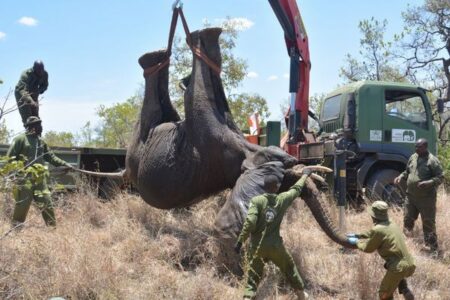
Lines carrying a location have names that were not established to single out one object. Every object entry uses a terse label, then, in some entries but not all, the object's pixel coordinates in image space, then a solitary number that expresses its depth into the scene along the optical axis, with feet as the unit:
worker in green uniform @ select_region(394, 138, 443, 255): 24.17
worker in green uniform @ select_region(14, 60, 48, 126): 29.04
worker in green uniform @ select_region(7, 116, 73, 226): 25.13
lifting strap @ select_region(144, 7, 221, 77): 24.18
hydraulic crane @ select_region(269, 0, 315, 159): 32.33
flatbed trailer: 31.35
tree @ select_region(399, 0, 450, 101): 80.75
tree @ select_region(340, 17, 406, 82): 85.56
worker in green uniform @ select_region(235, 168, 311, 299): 17.63
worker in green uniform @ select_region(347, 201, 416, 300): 17.25
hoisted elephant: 21.36
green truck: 31.99
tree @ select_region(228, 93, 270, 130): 84.79
